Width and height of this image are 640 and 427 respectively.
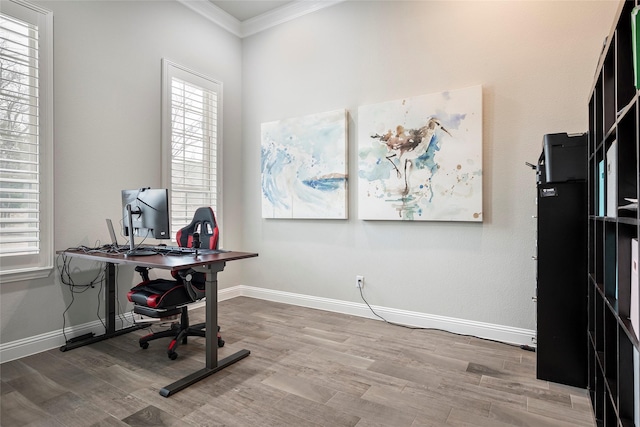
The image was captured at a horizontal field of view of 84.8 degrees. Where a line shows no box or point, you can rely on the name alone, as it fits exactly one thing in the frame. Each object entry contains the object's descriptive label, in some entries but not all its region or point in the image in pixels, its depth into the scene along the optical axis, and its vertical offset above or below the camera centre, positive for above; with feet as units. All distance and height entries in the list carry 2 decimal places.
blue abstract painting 12.59 +1.74
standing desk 7.35 -1.32
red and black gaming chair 8.61 -2.02
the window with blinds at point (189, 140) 12.52 +2.72
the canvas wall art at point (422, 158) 10.21 +1.68
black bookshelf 4.21 -0.23
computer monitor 8.95 -0.04
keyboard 9.25 -1.06
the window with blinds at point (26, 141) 8.66 +1.84
